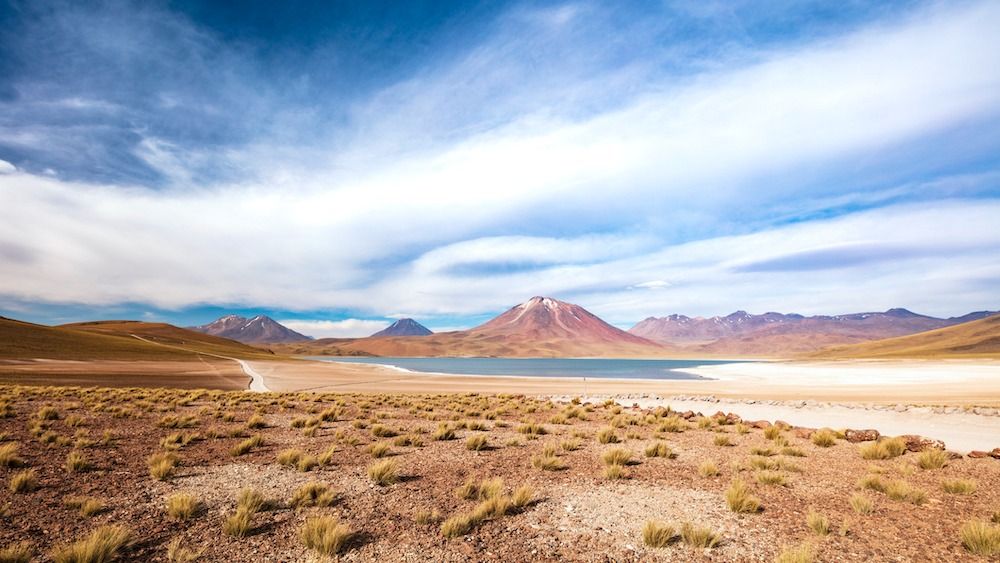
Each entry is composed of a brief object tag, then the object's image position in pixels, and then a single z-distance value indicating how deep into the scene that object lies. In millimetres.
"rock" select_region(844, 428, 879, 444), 13906
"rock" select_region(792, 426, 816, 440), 14521
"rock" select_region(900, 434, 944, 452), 11769
